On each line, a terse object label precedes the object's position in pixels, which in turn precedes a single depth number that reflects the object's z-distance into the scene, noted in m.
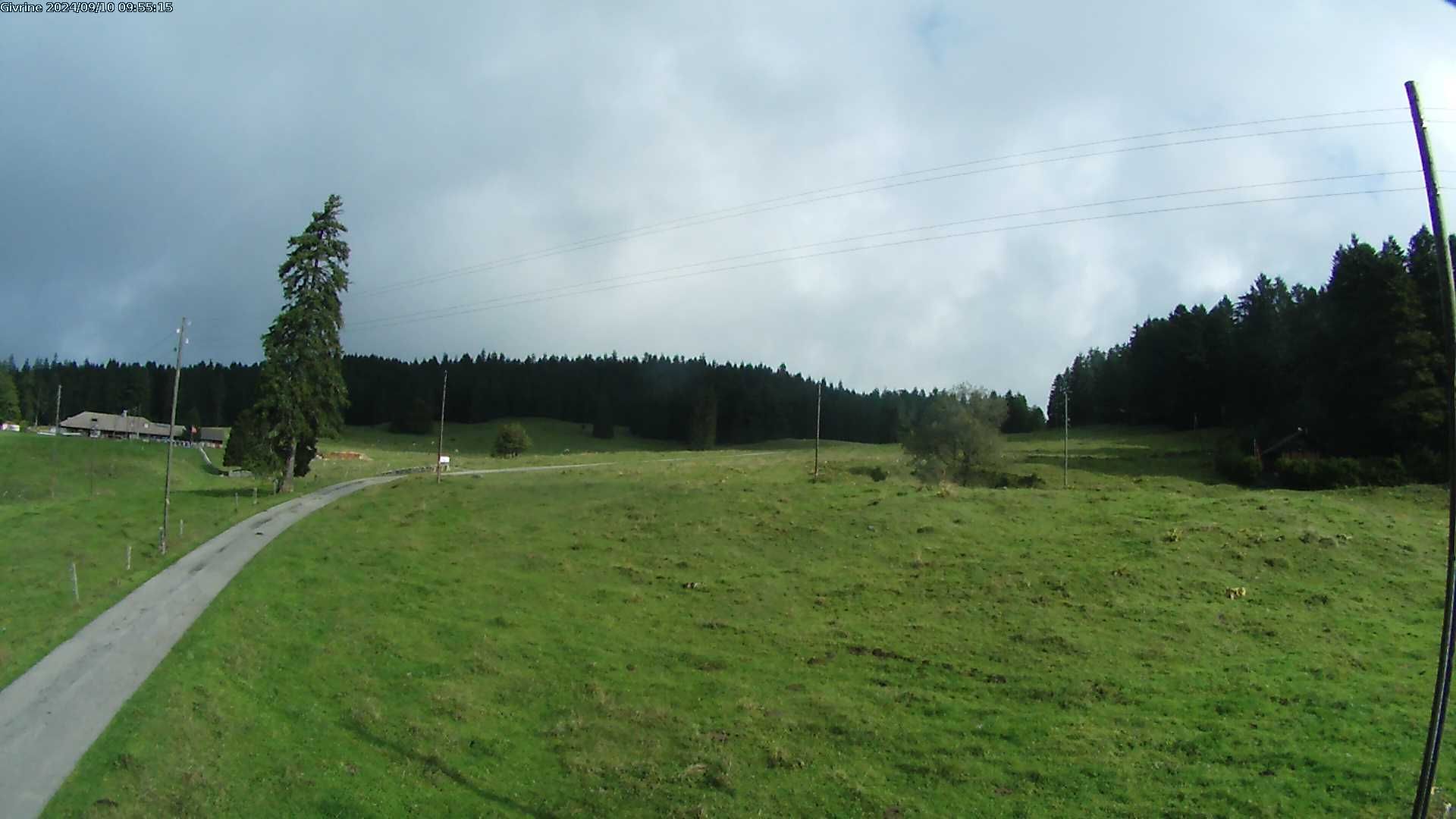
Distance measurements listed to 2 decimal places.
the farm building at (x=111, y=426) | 153.38
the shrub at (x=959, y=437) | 77.56
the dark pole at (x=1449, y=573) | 12.90
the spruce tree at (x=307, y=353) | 67.81
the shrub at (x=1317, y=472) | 69.88
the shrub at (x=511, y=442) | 129.75
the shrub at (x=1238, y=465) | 77.25
